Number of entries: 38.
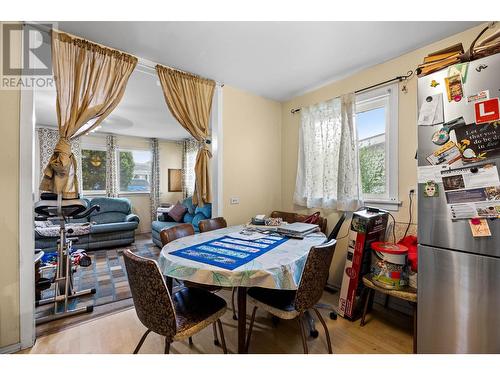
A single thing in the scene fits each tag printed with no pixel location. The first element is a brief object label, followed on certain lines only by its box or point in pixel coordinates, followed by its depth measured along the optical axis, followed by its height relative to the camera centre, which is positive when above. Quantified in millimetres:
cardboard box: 2109 -674
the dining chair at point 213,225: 2390 -432
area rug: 2195 -1243
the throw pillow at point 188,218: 4588 -665
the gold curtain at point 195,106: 2526 +908
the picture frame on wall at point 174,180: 6266 +135
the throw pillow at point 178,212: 4824 -588
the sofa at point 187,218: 4211 -668
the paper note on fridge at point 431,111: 1390 +470
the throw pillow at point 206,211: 4134 -481
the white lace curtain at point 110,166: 5340 +423
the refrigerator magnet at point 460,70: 1302 +677
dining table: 1286 -501
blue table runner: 1433 -468
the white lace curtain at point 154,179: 5895 +149
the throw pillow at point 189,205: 4660 -429
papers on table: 1984 -454
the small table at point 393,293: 1734 -855
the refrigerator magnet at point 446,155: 1337 +192
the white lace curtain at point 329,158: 2607 +349
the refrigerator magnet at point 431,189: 1410 -16
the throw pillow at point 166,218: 4977 -721
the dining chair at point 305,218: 1900 -456
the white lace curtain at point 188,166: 6163 +521
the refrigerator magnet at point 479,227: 1229 -222
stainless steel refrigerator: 1227 -443
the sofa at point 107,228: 3873 -827
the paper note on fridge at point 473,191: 1218 -23
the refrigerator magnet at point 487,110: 1205 +412
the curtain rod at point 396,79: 2225 +1082
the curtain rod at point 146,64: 2344 +1262
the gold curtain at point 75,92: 1906 +815
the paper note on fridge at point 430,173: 1395 +87
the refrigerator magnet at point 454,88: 1318 +579
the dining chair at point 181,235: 1946 -455
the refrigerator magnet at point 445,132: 1323 +334
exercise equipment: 2021 -803
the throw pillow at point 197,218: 4199 -614
